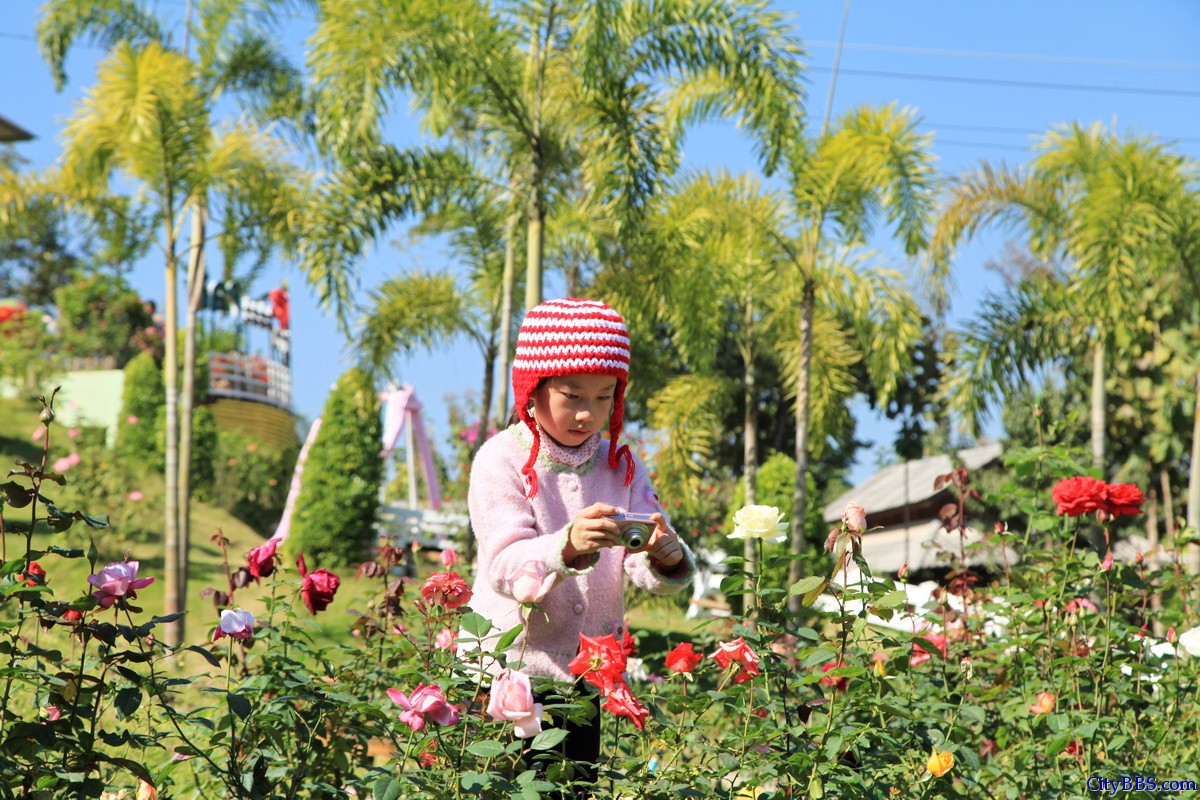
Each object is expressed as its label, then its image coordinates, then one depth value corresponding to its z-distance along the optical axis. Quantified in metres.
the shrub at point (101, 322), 22.14
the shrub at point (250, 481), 17.86
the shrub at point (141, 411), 18.06
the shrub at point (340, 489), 14.62
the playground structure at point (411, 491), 15.08
